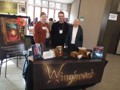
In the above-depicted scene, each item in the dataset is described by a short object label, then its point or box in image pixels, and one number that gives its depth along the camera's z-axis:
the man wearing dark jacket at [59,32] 2.01
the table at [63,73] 1.31
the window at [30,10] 6.76
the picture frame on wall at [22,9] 6.31
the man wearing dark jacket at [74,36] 1.99
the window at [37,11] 6.96
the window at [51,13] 7.43
